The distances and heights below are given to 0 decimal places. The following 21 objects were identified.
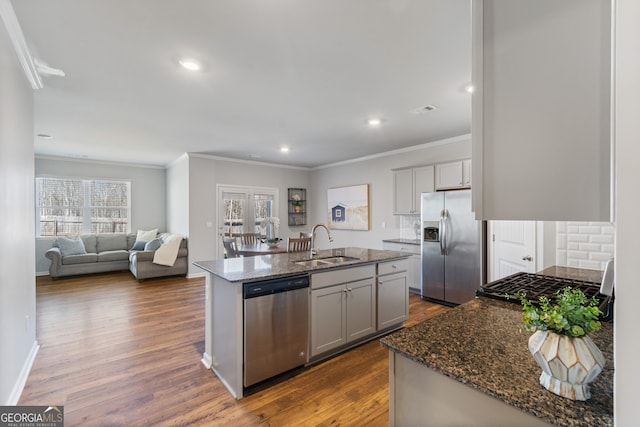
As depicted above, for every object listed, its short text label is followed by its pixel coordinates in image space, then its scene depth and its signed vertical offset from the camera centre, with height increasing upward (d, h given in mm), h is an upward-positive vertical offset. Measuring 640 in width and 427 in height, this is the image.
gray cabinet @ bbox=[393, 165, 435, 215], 4949 +422
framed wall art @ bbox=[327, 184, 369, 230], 6289 +81
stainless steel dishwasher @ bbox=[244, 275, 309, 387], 2232 -940
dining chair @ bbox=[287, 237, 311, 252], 4625 -544
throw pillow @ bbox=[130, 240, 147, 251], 6730 -785
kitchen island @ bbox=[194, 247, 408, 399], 2240 -829
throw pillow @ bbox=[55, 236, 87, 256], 6064 -727
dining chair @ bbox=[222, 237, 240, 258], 4981 -648
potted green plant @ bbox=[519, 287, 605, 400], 793 -383
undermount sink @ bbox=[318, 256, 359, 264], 3147 -539
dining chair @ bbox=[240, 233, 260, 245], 5663 -550
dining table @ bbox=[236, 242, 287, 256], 4672 -648
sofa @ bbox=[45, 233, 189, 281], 5824 -951
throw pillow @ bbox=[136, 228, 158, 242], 6914 -570
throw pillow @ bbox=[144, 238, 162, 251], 6156 -720
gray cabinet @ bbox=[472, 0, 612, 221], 714 +276
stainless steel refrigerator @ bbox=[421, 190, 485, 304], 4027 -545
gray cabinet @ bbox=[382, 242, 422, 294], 4836 -929
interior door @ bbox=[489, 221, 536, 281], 3102 -439
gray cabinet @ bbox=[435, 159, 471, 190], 4414 +562
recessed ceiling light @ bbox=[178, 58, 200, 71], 2369 +1226
